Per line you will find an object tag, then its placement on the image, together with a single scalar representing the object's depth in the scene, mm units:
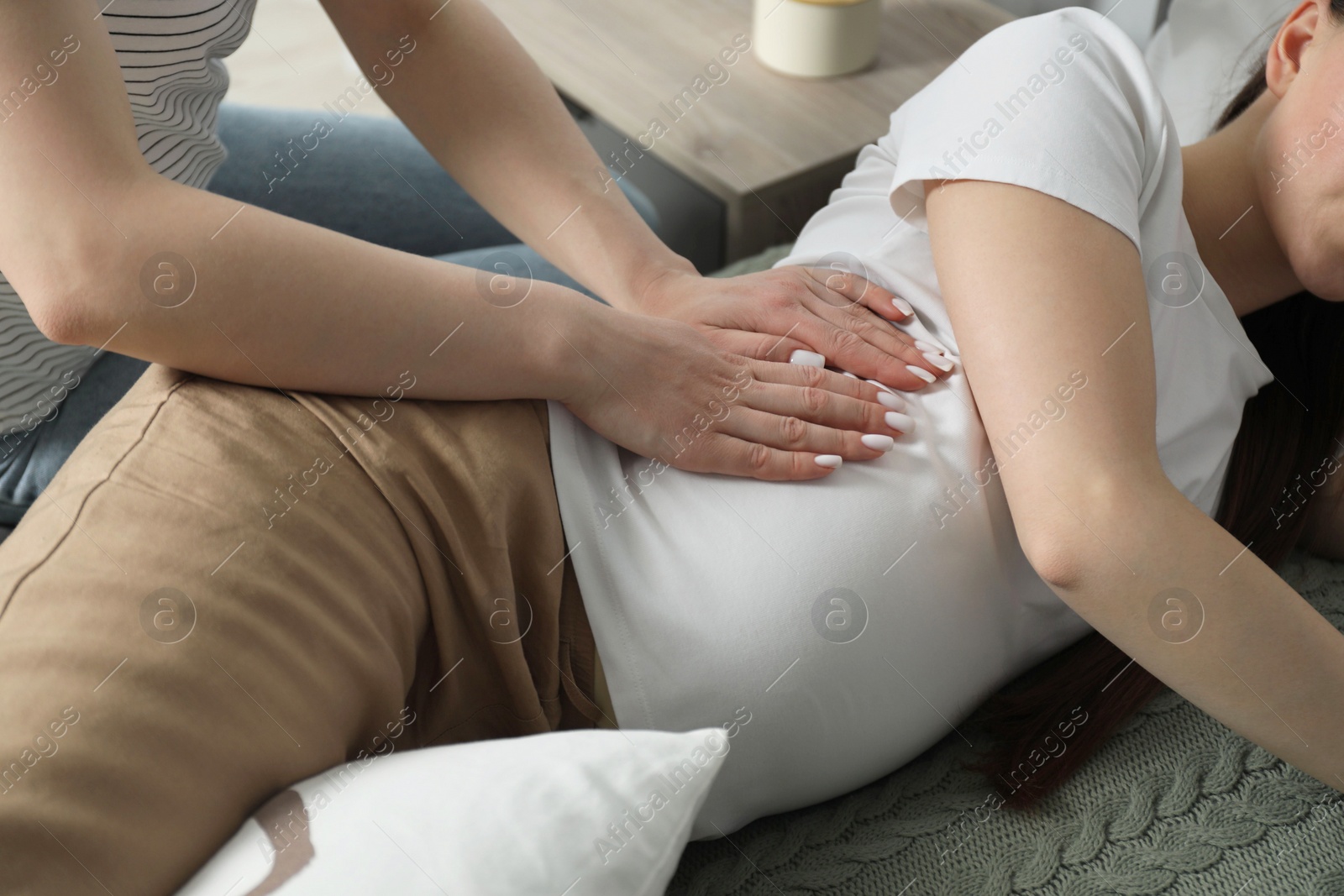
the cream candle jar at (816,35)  1423
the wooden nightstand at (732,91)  1395
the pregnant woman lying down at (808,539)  574
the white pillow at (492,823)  509
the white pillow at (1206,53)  1185
